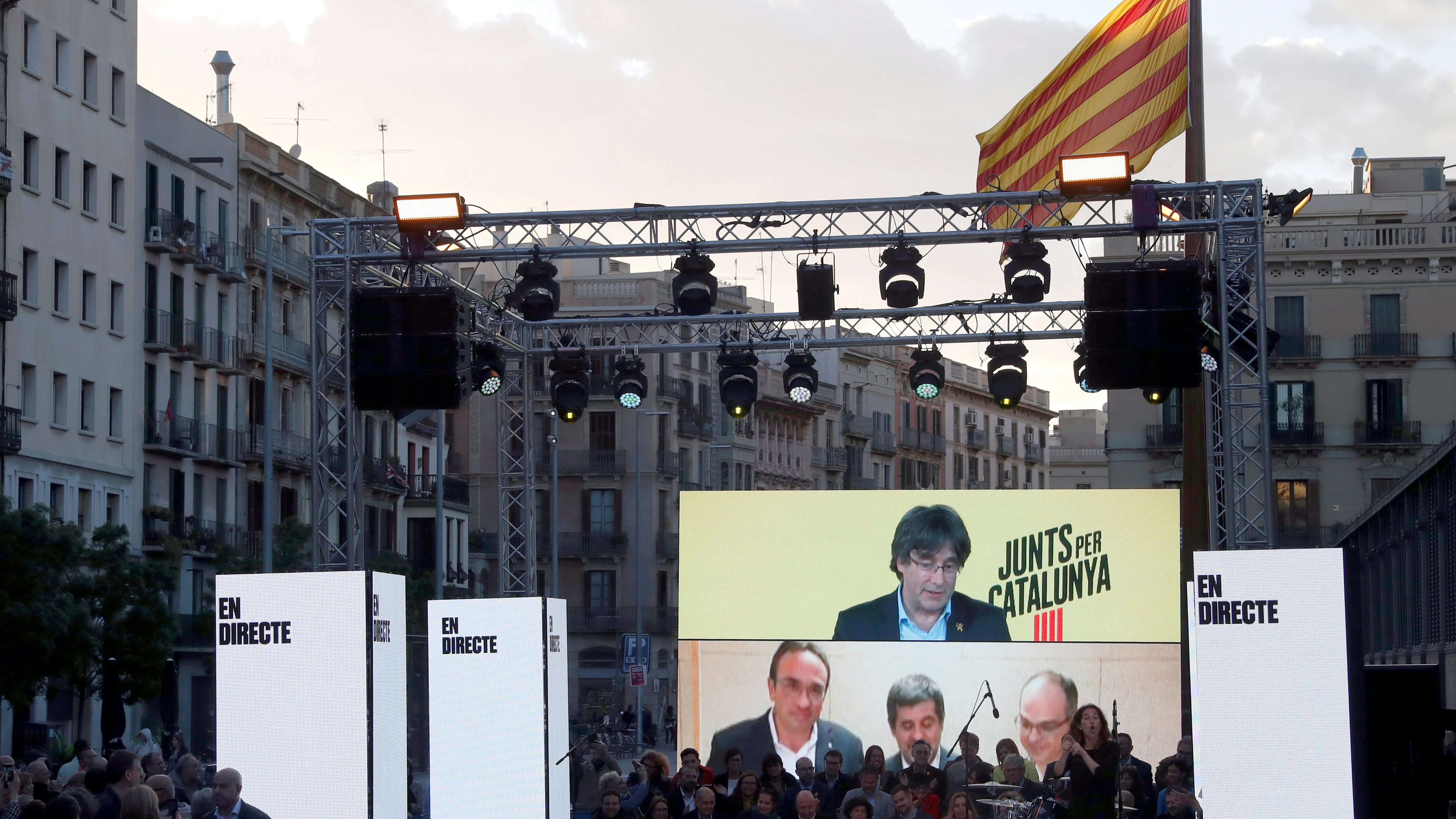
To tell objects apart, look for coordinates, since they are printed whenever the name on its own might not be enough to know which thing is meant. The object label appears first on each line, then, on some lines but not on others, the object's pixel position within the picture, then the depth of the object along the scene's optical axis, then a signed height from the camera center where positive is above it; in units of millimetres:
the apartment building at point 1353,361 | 60875 +7440
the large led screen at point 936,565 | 27438 +753
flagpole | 25328 +2303
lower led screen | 27000 -898
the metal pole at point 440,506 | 43250 +2723
